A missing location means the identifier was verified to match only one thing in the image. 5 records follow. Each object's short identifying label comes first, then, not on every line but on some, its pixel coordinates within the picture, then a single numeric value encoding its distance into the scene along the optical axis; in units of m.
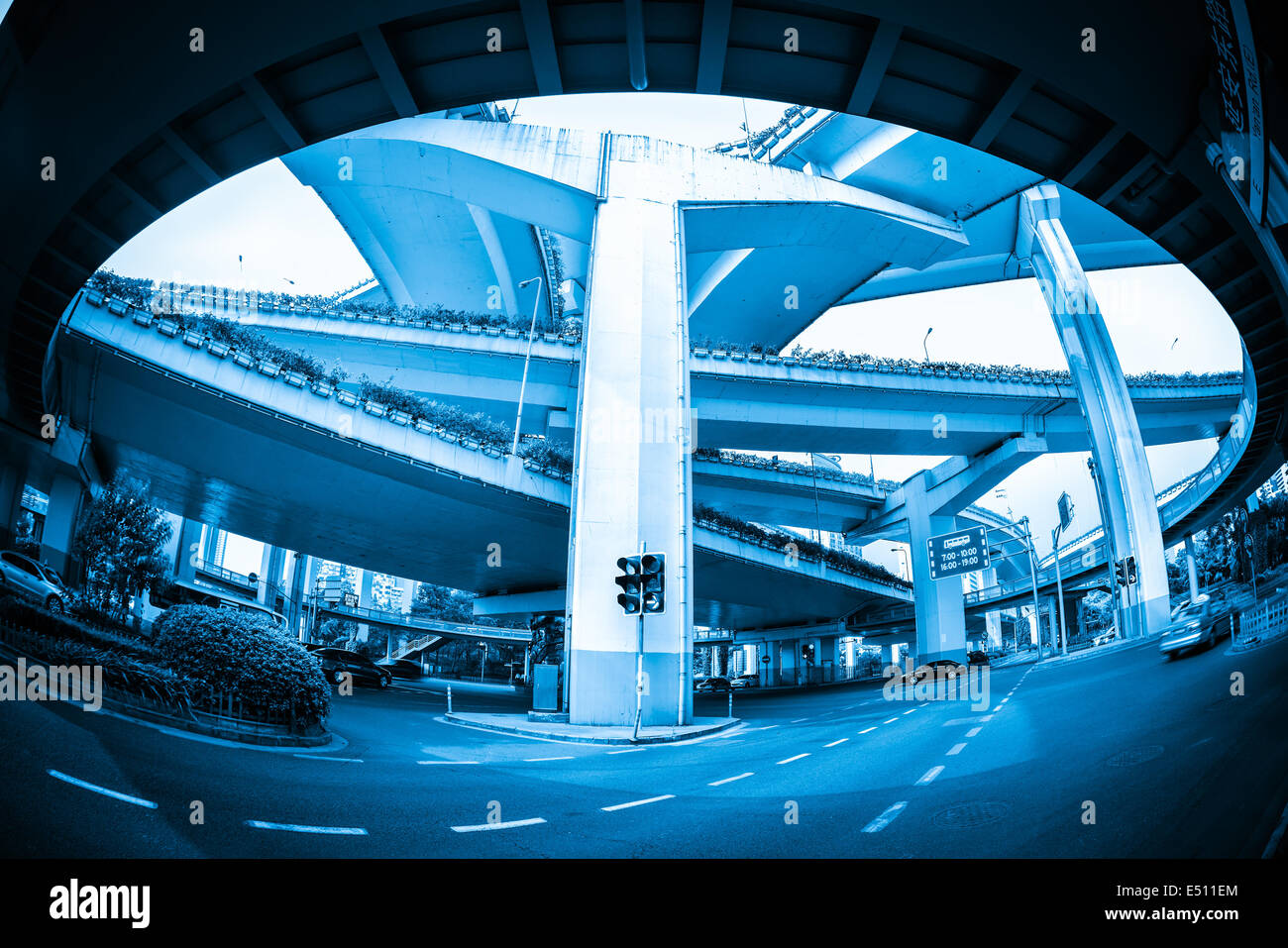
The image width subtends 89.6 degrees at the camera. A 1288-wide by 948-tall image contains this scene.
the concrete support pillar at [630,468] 14.12
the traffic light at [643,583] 8.33
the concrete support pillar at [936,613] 29.67
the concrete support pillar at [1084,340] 22.36
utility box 15.41
